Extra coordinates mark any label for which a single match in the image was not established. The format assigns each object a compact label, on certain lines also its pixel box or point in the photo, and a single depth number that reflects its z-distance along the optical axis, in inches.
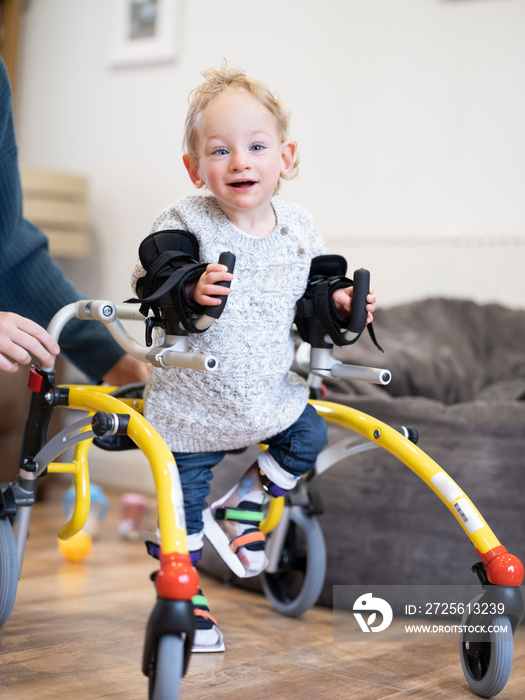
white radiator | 93.1
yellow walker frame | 34.5
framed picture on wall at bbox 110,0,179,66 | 116.1
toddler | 43.5
